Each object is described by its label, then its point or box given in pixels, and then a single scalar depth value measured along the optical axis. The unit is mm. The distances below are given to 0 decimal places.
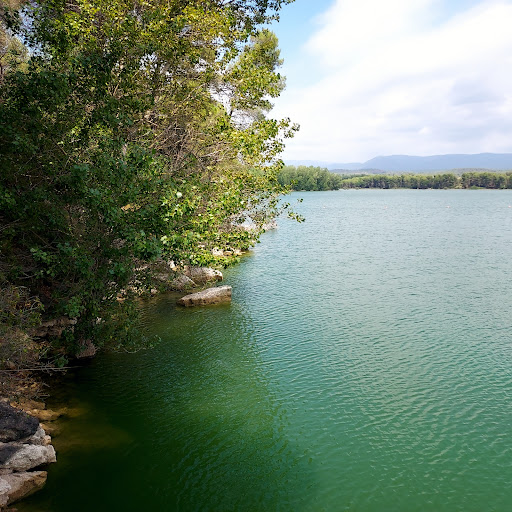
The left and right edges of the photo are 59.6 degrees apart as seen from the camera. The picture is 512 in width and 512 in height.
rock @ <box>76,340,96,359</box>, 18317
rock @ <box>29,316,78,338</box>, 17406
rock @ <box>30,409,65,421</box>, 14170
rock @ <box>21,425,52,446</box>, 12098
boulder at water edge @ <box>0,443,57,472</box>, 11109
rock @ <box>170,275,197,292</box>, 27294
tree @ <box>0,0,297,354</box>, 13164
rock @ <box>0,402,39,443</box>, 11531
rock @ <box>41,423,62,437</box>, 13508
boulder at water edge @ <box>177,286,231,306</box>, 26719
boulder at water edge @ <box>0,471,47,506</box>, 10422
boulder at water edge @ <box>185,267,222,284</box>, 30619
